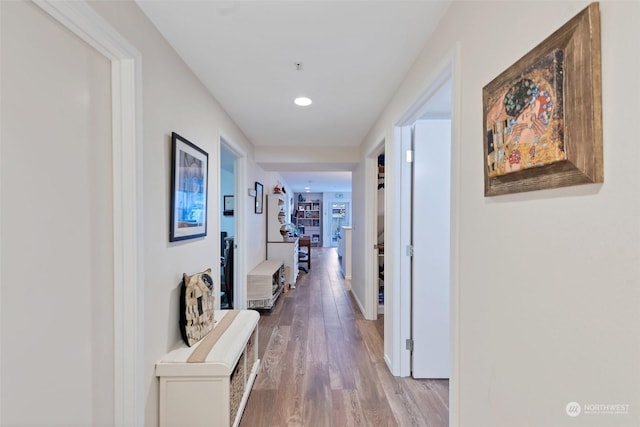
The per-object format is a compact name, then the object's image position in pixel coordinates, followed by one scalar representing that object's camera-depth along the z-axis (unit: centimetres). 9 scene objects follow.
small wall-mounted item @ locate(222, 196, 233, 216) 579
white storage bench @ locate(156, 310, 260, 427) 154
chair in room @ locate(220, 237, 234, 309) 409
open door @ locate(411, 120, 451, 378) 224
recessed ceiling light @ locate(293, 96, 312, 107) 250
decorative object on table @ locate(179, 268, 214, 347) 176
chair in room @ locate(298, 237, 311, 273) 708
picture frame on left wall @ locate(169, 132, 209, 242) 170
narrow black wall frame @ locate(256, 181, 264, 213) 450
